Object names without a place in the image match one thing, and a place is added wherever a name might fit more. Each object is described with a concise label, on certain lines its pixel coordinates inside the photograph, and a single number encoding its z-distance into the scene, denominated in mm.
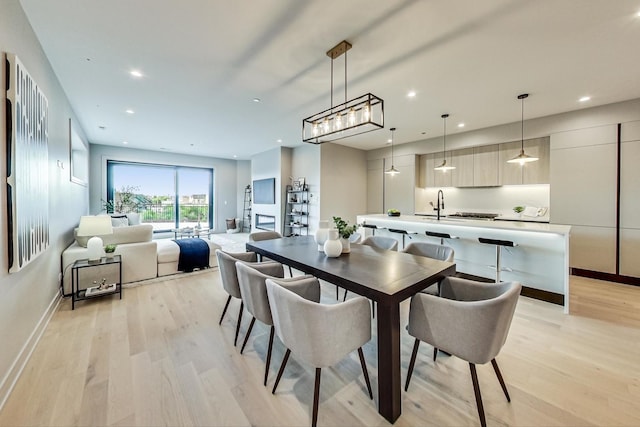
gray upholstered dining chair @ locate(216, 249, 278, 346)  2285
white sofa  3266
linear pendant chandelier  2363
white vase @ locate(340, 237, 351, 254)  2600
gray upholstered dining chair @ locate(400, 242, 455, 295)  2445
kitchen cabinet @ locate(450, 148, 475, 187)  5801
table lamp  3146
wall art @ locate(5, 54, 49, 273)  1690
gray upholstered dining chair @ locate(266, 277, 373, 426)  1399
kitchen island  3049
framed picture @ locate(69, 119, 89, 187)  4034
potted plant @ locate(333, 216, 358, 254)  2602
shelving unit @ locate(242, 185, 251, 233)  9469
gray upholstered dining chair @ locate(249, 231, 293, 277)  3387
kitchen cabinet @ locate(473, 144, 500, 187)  5430
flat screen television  7516
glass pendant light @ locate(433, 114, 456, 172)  5006
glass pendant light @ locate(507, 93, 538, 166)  3635
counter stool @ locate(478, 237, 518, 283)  3200
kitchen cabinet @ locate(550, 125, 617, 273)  3986
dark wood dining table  1482
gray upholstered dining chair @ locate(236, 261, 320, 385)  1813
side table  2994
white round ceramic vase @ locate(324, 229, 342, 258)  2375
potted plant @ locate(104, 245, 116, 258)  3369
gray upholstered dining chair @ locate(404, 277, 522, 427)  1393
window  7465
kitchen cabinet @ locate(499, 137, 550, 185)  4824
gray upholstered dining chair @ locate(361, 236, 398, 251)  3043
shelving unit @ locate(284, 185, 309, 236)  6961
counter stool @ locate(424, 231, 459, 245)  3737
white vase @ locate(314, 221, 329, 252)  2568
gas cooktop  5559
